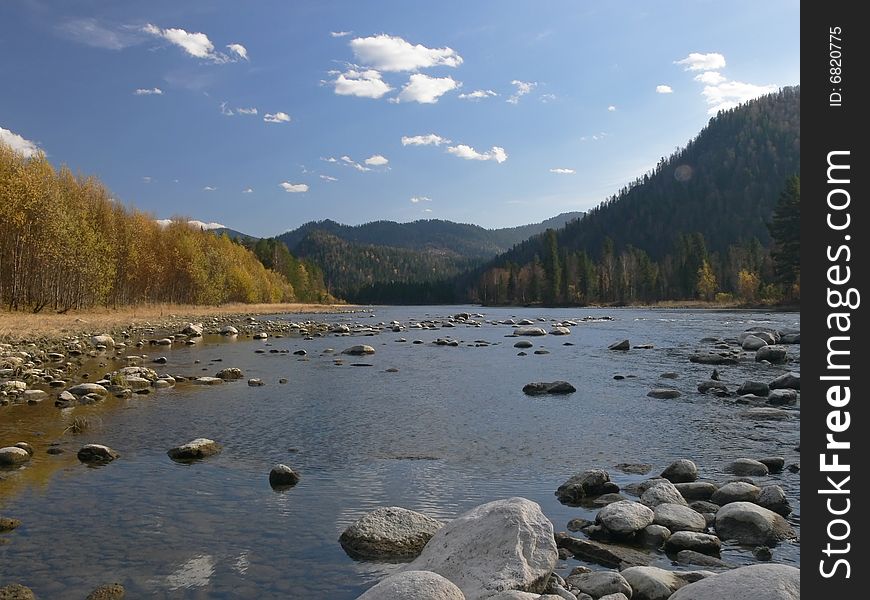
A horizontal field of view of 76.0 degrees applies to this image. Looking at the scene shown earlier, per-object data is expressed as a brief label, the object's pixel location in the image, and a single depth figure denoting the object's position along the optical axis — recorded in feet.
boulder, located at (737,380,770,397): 59.47
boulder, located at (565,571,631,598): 18.24
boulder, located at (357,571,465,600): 15.84
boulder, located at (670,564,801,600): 14.62
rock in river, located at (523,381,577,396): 61.72
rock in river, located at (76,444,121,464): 34.55
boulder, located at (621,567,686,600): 18.10
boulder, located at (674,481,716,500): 29.01
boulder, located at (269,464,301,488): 30.89
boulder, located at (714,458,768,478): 32.86
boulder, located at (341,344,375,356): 102.31
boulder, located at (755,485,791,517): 26.25
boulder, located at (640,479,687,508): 26.96
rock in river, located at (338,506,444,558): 22.41
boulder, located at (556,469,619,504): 28.99
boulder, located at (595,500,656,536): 23.77
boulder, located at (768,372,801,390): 61.46
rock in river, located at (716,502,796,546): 23.47
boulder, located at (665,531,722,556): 22.27
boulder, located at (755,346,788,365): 85.81
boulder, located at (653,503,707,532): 24.47
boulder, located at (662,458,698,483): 31.55
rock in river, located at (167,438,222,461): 35.86
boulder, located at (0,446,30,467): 33.01
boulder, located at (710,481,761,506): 27.50
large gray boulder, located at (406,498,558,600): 18.61
